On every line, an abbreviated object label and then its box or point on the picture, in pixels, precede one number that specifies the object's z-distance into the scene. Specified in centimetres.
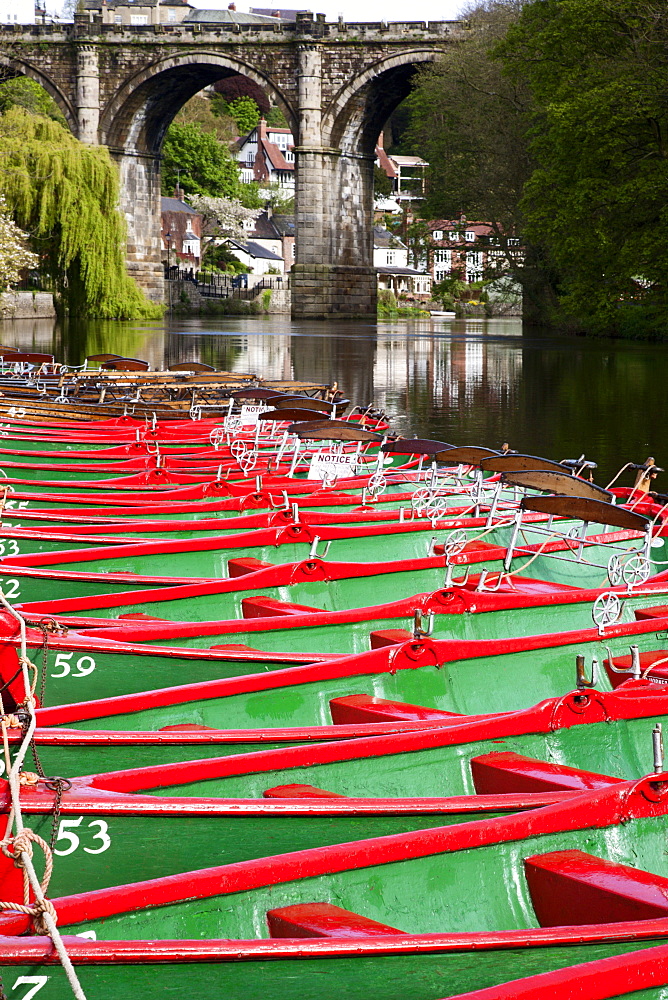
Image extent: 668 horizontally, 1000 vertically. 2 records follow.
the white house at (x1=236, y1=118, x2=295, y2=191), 11344
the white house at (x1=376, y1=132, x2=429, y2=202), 12006
